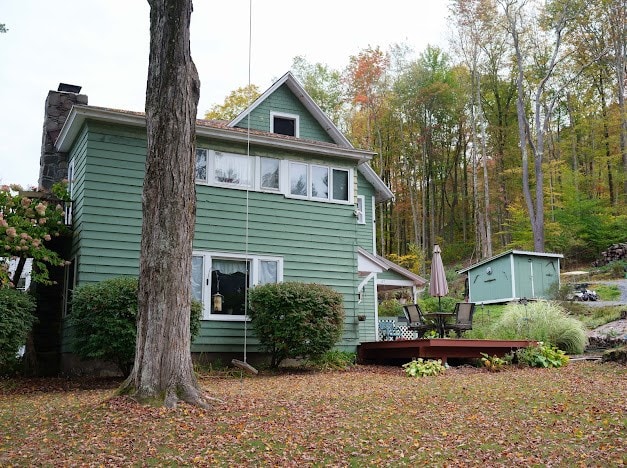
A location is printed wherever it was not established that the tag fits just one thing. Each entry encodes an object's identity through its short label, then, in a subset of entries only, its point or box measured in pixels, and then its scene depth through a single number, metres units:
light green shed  22.42
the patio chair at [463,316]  12.66
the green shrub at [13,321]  9.32
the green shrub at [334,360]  12.02
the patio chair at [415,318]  12.93
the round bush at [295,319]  11.20
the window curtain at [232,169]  12.63
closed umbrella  13.68
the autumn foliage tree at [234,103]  30.05
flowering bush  10.30
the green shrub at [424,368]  10.94
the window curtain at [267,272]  12.66
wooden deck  11.80
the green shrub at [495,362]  11.41
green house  11.42
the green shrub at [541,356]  11.21
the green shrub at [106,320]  9.63
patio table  12.85
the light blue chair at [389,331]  19.28
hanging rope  10.28
